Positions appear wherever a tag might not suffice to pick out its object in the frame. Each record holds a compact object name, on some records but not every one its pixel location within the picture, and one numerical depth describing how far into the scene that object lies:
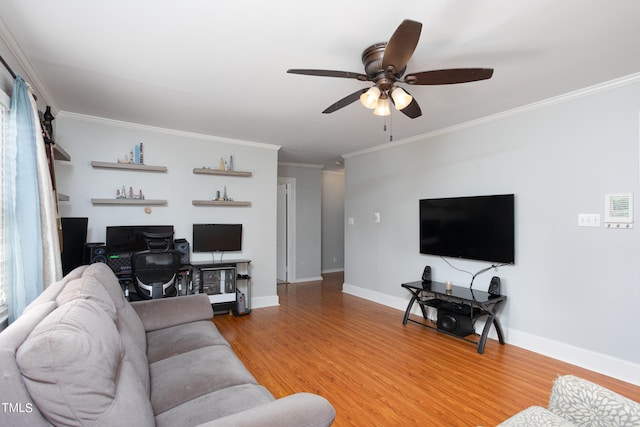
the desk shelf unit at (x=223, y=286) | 4.39
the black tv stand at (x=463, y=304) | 3.34
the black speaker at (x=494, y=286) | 3.48
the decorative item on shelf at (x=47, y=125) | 2.63
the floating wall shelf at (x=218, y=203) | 4.51
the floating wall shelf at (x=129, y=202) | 3.86
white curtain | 1.94
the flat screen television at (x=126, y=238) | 3.86
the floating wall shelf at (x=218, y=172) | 4.48
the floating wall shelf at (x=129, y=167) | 3.85
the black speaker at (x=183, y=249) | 4.25
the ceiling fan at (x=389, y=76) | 1.88
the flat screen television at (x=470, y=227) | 3.52
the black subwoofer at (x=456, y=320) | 3.62
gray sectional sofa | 0.94
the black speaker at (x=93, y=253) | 3.58
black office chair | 3.27
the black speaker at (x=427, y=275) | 4.26
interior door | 6.91
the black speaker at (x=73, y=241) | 3.18
